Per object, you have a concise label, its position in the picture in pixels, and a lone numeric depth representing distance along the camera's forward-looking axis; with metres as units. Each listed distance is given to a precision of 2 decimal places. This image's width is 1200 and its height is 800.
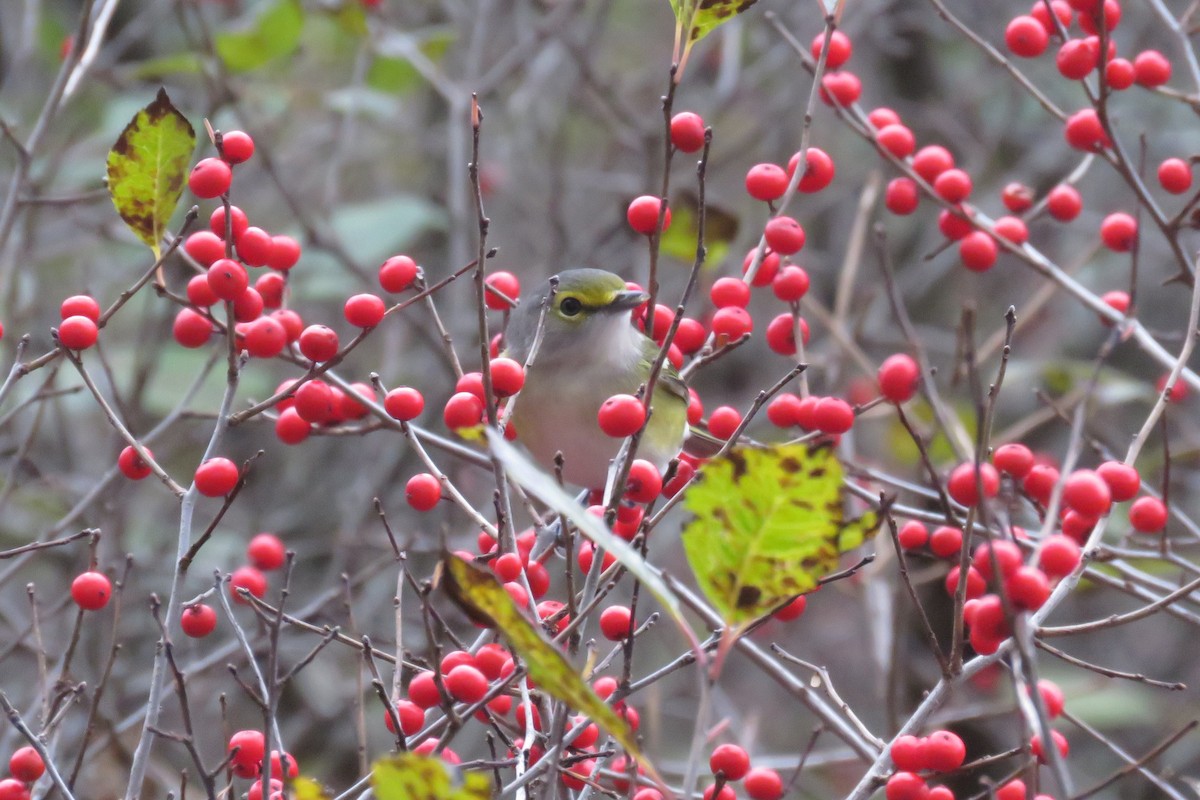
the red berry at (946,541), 5.19
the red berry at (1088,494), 3.92
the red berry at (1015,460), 4.92
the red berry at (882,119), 6.43
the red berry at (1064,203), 6.67
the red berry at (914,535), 5.52
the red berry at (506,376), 4.57
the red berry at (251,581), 5.60
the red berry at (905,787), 3.94
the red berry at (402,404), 4.44
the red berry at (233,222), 4.67
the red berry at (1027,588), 3.33
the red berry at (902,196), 6.40
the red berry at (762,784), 4.80
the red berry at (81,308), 4.61
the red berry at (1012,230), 6.34
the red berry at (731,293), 5.16
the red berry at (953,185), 6.20
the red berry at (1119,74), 6.14
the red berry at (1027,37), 6.32
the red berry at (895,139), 6.20
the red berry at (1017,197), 6.77
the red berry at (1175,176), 6.53
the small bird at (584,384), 6.67
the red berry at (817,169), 5.52
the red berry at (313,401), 4.73
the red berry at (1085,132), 6.08
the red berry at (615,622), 4.51
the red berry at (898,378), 5.07
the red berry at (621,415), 4.19
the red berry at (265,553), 5.95
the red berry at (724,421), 6.03
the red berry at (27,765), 4.32
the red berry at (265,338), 4.58
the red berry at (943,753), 3.90
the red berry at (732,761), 4.50
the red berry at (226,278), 4.26
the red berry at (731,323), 5.11
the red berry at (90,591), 4.43
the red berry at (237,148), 4.59
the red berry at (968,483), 4.20
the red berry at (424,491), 4.62
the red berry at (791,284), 5.61
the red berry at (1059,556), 3.59
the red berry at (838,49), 6.15
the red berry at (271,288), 5.28
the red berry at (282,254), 4.88
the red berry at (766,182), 5.23
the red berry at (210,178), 4.46
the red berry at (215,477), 4.39
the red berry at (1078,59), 5.93
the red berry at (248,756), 4.32
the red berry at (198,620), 4.46
